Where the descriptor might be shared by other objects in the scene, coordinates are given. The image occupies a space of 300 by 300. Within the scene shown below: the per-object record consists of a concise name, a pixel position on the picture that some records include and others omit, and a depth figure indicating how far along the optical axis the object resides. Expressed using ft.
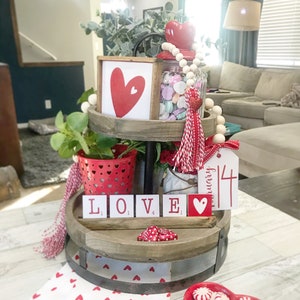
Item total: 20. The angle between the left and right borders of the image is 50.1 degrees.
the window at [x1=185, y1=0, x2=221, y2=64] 16.84
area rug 8.18
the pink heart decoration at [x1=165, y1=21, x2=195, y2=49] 1.94
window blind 13.50
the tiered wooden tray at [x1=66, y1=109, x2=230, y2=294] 1.82
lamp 13.09
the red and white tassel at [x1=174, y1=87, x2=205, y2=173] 1.87
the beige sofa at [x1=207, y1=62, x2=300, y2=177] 6.10
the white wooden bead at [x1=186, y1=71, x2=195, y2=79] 1.89
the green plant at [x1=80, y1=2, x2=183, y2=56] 2.13
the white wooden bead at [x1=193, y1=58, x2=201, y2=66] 1.93
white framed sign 1.92
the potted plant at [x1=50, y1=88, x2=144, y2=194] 2.07
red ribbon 2.16
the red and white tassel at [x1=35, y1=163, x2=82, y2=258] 2.27
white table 1.94
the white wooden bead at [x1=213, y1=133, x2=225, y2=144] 2.18
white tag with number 2.20
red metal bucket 2.09
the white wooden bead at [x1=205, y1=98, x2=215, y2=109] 2.35
